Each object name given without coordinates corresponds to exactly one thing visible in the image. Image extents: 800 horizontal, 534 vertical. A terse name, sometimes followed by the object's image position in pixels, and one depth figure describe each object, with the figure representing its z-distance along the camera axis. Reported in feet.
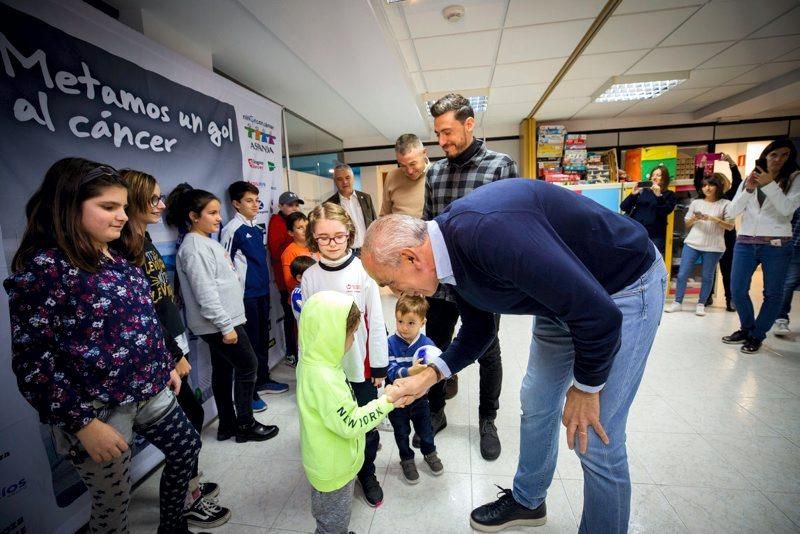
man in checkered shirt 5.66
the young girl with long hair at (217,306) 6.16
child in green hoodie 3.50
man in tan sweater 7.18
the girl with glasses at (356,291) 5.08
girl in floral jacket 3.20
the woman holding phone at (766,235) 9.02
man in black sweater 2.54
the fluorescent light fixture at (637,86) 13.69
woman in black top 13.58
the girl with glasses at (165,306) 4.99
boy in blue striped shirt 5.50
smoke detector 8.30
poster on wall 4.34
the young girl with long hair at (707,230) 12.46
